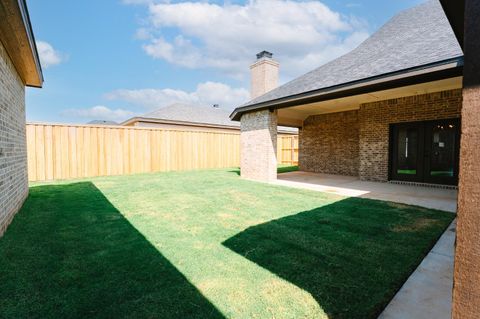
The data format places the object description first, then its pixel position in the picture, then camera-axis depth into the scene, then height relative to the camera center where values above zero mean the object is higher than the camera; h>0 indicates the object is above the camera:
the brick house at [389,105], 5.82 +1.64
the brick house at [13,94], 3.22 +1.08
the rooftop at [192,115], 18.10 +2.93
